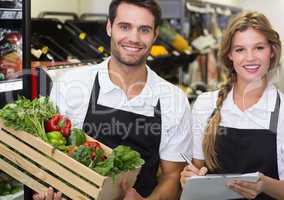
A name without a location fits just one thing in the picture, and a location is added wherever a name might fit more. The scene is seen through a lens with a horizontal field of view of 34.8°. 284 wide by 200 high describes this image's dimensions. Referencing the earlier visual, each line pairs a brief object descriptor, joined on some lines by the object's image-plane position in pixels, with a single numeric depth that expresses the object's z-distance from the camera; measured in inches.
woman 76.7
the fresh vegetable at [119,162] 62.8
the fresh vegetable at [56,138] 65.9
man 79.8
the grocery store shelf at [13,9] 85.8
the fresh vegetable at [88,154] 63.7
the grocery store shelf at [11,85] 84.7
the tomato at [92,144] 66.5
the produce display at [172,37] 157.2
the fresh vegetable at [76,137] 68.4
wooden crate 62.6
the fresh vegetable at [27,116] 65.5
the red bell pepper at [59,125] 69.7
